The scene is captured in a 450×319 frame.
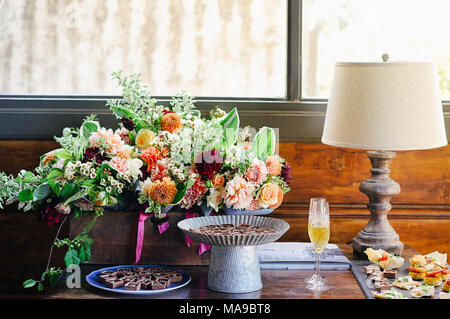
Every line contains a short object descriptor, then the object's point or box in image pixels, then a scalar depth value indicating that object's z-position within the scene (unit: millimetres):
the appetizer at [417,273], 1628
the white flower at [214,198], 1679
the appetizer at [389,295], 1471
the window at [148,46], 2211
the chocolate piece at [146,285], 1499
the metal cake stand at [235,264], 1479
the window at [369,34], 2207
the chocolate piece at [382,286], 1541
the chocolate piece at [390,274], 1645
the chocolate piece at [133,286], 1481
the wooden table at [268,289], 1494
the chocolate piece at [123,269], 1621
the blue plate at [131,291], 1474
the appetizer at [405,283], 1559
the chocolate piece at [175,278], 1547
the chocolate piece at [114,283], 1487
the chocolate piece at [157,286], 1490
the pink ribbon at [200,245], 1693
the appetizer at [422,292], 1490
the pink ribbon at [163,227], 1667
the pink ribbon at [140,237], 1654
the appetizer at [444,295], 1483
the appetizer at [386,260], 1723
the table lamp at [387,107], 1706
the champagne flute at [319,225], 1580
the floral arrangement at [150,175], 1604
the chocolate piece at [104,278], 1515
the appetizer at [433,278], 1576
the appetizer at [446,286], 1535
